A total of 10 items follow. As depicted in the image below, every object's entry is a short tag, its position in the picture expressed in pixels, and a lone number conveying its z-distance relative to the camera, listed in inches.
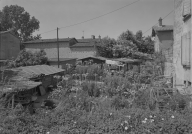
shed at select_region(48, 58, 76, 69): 862.0
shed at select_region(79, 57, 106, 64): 879.8
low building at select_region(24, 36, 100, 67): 1100.5
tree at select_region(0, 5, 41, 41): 1691.7
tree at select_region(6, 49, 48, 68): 762.2
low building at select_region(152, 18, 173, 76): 874.1
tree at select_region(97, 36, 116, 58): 1127.0
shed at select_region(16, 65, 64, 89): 446.1
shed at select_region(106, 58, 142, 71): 813.1
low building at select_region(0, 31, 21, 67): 1011.9
